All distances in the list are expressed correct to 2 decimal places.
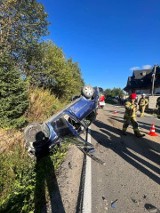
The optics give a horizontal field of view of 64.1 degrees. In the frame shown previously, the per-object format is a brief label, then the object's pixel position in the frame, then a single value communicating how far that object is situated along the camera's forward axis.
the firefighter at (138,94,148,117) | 9.74
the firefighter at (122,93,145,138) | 5.25
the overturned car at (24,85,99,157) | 3.23
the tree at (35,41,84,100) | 10.35
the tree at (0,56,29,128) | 4.27
